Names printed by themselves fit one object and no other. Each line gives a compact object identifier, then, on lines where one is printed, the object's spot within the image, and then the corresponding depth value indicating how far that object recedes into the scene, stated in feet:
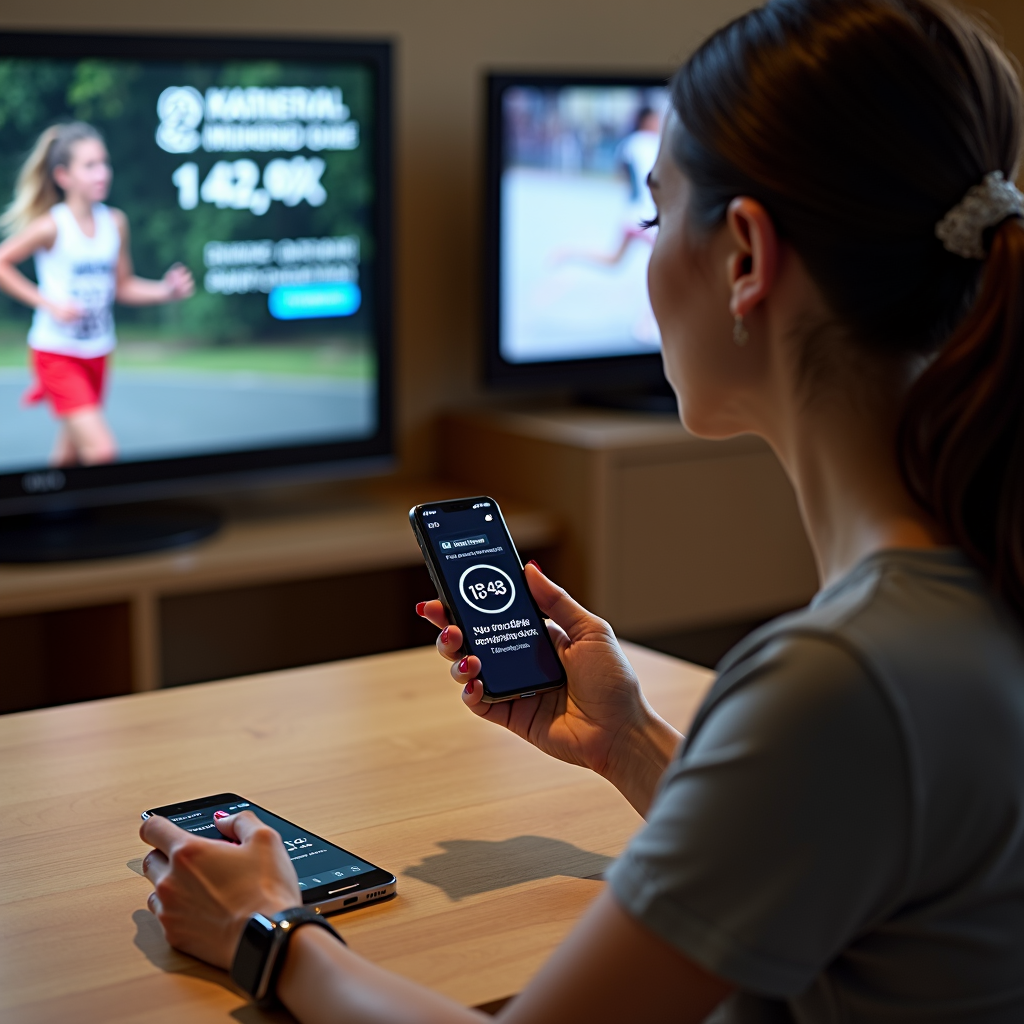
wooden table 3.11
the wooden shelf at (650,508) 9.74
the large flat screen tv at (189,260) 8.45
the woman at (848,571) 2.36
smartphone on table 3.38
